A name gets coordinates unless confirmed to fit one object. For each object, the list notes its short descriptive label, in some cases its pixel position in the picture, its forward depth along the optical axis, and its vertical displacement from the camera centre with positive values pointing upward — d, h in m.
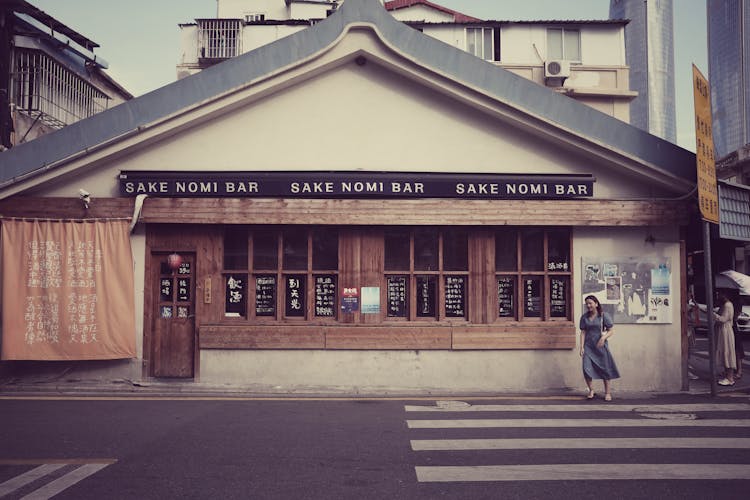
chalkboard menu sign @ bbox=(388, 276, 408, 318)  11.49 -0.18
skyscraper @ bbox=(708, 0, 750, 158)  136.62 +51.69
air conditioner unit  24.12 +8.75
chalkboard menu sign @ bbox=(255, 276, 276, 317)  11.49 -0.14
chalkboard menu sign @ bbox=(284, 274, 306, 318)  11.49 -0.16
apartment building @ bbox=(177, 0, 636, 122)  26.05 +11.34
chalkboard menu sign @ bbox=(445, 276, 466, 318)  11.51 -0.17
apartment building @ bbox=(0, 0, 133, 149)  15.50 +6.20
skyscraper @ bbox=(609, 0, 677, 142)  167.25 +63.97
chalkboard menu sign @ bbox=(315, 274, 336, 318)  11.43 -0.14
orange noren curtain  10.91 +0.01
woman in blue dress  9.83 -1.00
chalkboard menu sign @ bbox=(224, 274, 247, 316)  11.47 -0.17
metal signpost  10.27 +1.91
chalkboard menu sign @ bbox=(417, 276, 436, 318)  11.52 -0.16
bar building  10.98 +1.31
